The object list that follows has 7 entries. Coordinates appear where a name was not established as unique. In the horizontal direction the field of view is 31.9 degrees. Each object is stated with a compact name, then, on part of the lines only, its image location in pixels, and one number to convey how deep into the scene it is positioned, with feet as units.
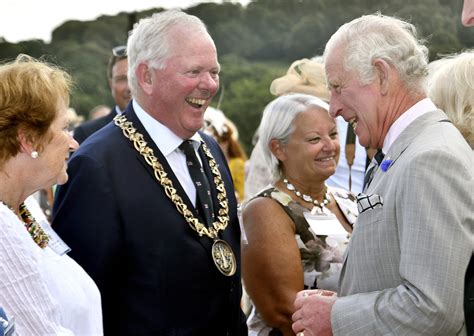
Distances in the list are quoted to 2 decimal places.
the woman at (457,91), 10.91
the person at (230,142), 24.56
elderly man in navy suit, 11.82
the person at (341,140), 17.91
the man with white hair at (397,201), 8.89
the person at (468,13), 11.00
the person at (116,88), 21.39
